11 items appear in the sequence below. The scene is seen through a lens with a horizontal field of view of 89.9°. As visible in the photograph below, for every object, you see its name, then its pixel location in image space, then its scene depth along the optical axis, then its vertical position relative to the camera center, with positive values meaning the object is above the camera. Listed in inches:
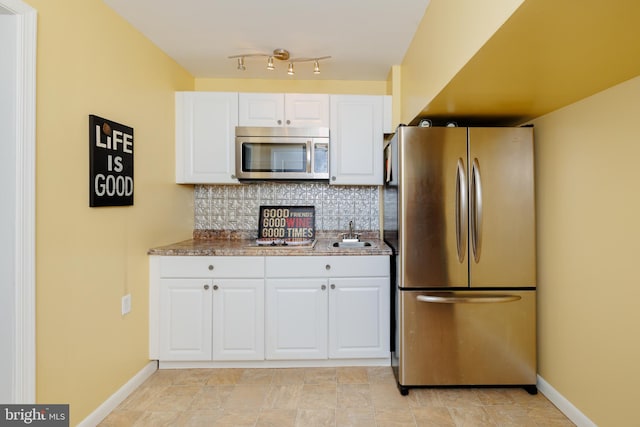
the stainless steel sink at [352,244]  107.5 -9.8
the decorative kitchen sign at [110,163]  69.1 +12.4
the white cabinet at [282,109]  108.1 +36.0
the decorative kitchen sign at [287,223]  118.7 -2.8
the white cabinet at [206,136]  107.7 +26.9
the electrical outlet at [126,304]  81.2 -22.6
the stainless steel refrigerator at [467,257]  80.7 -10.7
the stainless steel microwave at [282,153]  106.3 +20.8
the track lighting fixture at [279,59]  96.0 +48.8
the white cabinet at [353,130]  108.2 +28.8
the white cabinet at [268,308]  93.4 -27.2
